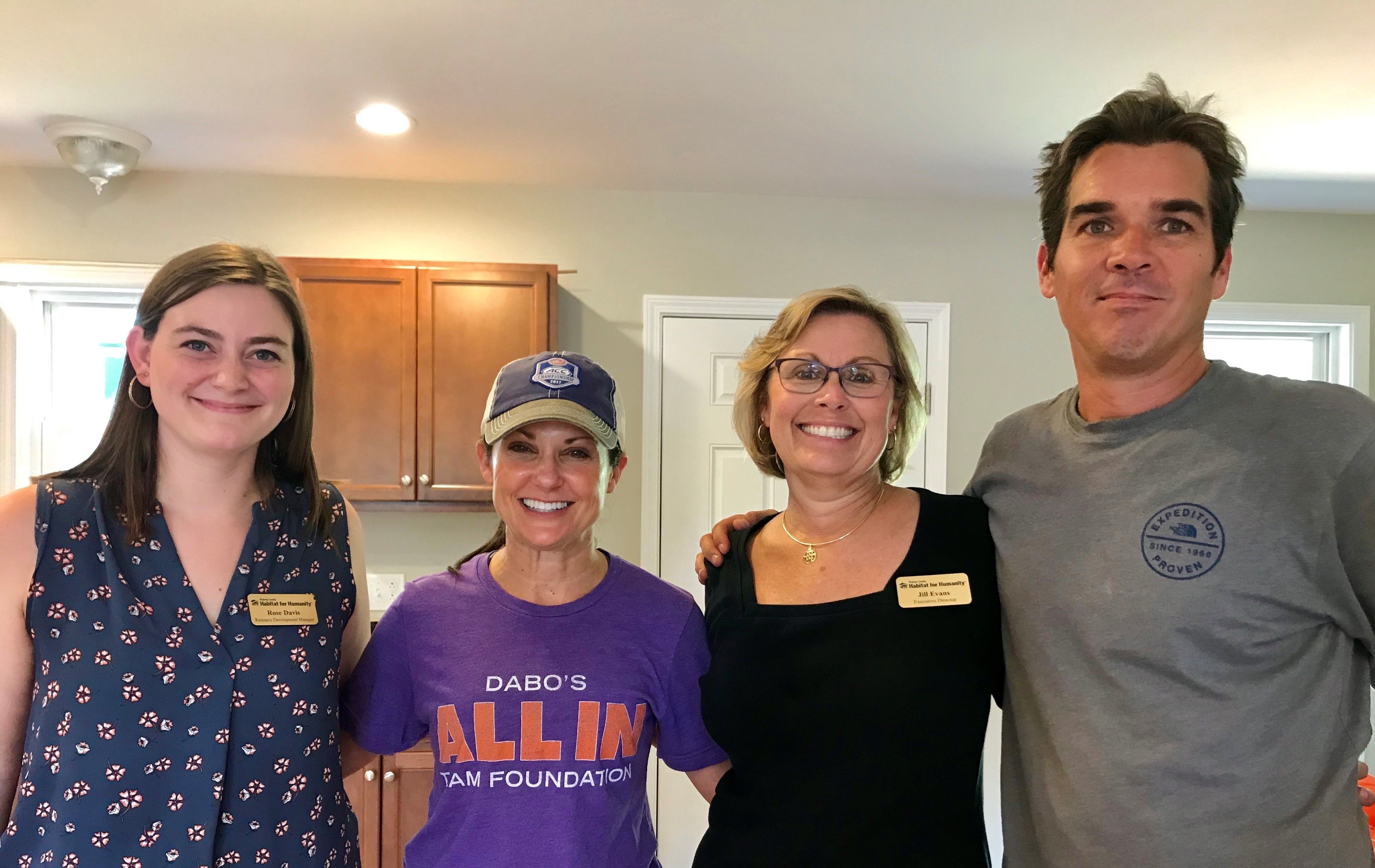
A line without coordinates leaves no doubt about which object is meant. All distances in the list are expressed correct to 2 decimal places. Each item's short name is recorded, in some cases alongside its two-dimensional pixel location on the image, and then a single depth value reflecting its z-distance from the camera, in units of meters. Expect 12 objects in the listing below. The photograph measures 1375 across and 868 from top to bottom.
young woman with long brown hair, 1.21
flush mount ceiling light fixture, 2.79
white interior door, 3.45
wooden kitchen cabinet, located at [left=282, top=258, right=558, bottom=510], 3.08
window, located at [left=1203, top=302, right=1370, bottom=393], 3.65
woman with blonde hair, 1.25
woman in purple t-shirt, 1.30
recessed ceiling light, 2.64
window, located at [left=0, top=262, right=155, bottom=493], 3.25
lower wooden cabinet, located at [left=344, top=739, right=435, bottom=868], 2.84
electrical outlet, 3.38
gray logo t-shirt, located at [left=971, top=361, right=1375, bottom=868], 1.14
